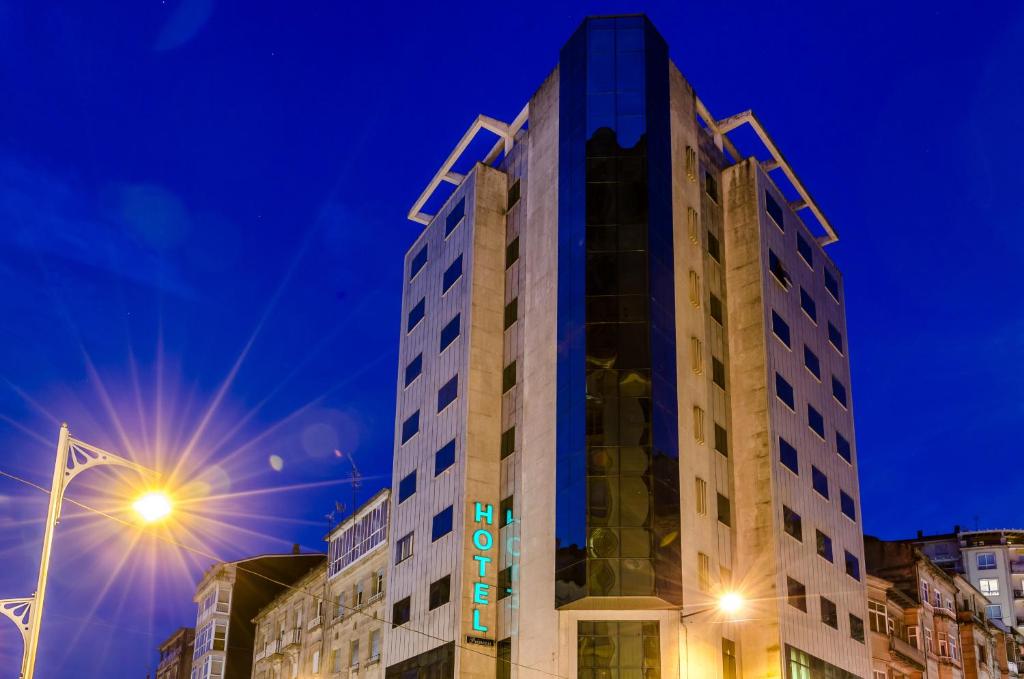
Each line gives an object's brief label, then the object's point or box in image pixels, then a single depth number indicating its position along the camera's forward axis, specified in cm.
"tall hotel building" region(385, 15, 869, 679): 4684
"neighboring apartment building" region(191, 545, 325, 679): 9600
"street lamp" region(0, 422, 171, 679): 2348
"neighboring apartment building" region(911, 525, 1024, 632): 13238
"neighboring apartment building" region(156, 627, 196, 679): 11512
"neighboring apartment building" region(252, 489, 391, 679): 6322
